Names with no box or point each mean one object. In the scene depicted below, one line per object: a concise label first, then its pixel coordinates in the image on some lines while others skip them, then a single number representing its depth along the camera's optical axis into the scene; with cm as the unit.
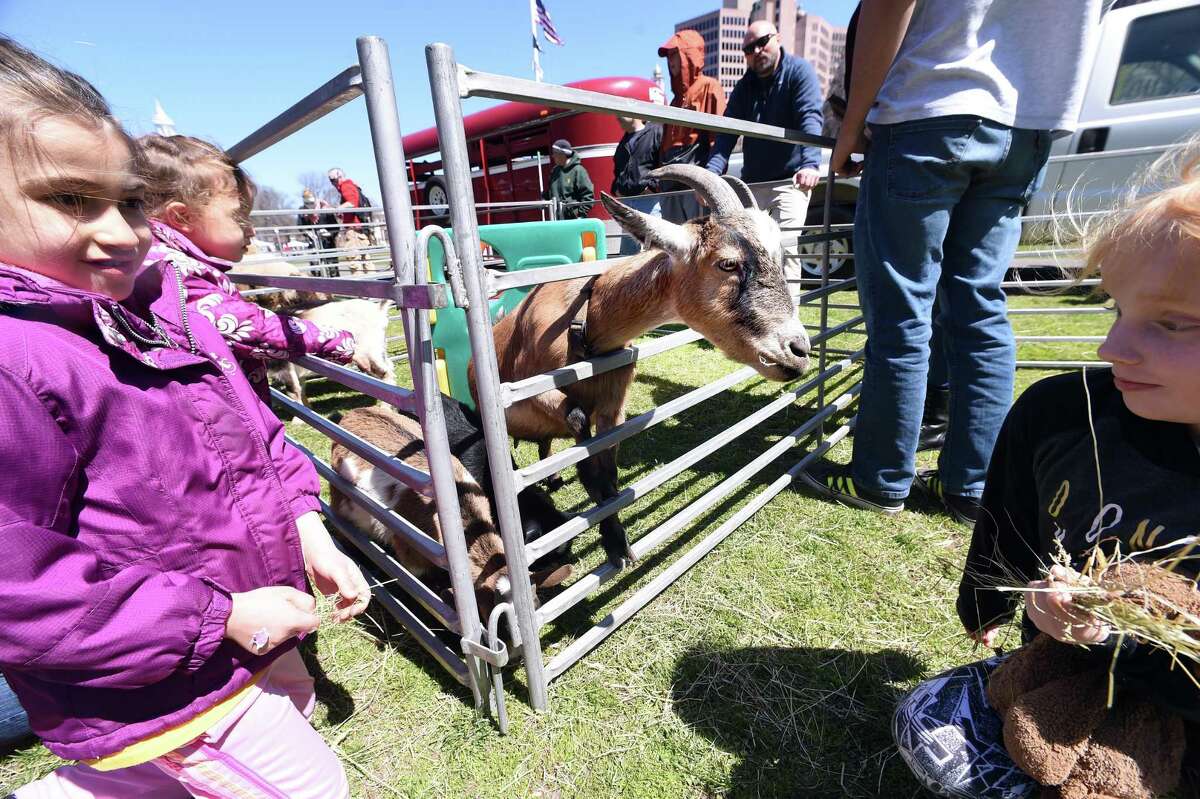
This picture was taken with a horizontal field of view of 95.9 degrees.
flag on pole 1714
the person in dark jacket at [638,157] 655
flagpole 1689
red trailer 1167
